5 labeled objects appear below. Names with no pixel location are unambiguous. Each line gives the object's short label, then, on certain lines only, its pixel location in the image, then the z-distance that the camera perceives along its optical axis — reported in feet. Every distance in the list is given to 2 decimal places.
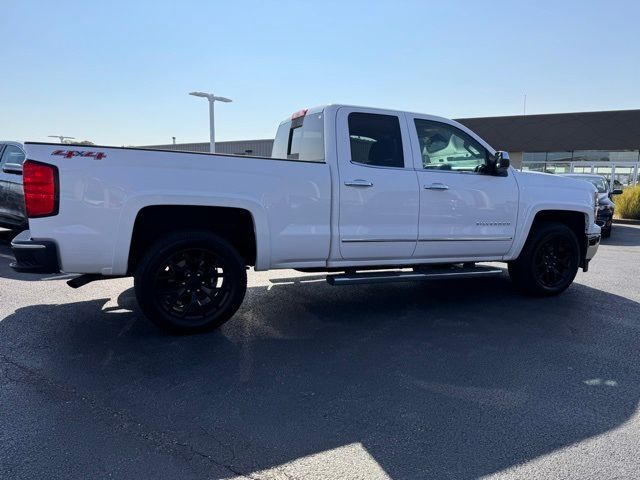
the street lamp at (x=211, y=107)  80.06
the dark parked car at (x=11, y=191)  26.14
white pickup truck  12.25
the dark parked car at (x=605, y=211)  38.88
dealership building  91.35
